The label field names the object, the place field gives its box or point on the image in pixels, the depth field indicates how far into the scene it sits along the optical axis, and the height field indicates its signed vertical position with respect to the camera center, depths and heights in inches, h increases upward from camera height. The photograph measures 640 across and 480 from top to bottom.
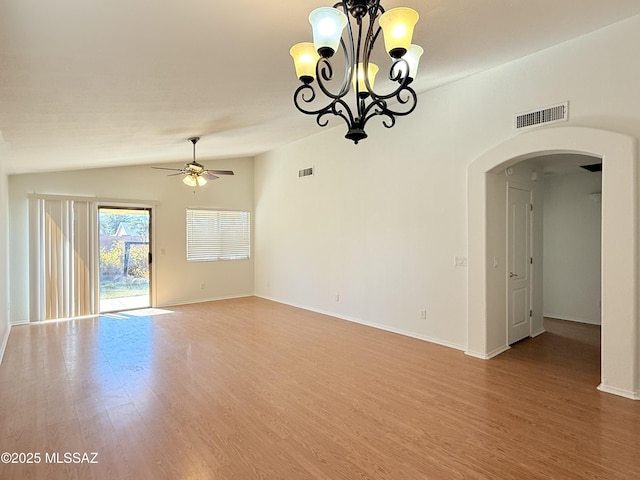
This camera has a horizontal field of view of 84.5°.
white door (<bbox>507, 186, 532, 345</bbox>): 182.9 -14.4
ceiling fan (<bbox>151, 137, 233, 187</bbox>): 234.2 +43.8
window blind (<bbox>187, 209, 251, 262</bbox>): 316.2 +3.3
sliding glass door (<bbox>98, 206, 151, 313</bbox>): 272.7 -14.9
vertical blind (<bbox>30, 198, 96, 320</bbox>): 242.7 -13.1
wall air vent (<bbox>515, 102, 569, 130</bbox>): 141.0 +49.8
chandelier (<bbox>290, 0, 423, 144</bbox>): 79.0 +46.8
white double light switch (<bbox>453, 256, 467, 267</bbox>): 176.5 -12.4
